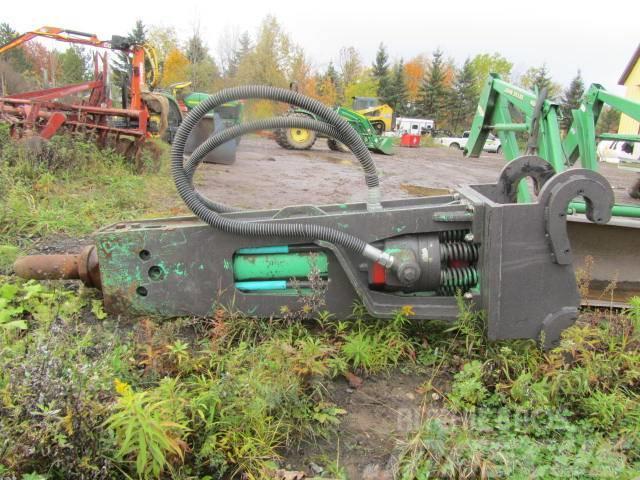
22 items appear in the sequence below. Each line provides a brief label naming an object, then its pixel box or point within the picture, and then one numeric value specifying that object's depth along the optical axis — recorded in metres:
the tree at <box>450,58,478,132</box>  53.25
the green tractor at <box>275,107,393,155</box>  16.75
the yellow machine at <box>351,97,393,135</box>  23.89
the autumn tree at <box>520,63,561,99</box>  59.33
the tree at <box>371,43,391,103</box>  56.69
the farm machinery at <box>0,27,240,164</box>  7.26
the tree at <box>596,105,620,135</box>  46.17
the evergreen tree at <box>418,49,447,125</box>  51.41
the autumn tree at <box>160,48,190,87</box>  41.00
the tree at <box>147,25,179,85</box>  49.22
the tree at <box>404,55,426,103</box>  63.42
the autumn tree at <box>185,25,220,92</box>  37.94
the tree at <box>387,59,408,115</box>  49.81
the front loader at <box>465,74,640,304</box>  3.82
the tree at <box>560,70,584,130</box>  54.35
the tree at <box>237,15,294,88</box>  37.59
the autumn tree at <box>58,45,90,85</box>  38.18
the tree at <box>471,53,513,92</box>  66.50
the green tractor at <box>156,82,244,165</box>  11.09
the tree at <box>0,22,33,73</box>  43.76
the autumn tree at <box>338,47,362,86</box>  57.50
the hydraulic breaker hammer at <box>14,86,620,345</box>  2.52
